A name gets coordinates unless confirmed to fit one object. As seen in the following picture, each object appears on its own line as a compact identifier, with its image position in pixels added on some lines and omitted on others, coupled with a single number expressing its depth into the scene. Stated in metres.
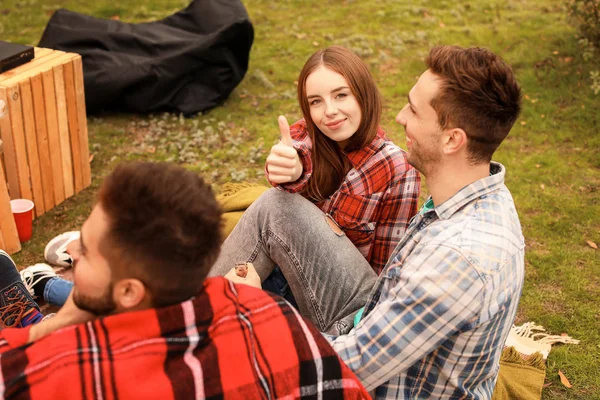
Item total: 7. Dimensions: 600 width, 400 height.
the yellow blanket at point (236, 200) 3.64
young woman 2.82
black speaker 4.11
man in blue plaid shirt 2.00
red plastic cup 4.12
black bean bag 5.65
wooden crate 4.10
